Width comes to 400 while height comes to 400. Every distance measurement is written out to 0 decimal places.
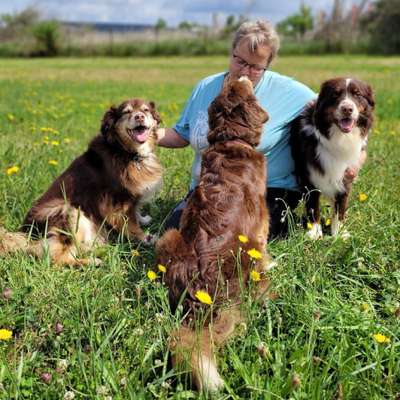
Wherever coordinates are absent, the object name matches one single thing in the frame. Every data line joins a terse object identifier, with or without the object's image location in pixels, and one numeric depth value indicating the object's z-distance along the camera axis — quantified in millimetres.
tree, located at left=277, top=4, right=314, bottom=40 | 49344
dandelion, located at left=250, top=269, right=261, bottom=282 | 2271
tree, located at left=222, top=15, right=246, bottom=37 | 41156
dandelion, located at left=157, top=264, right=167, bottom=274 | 2389
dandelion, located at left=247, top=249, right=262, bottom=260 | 2245
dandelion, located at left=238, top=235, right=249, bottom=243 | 2420
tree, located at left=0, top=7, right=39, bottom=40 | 40469
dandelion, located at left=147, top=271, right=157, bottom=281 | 2242
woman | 3637
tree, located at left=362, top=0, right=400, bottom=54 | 32500
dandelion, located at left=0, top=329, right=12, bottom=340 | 1931
